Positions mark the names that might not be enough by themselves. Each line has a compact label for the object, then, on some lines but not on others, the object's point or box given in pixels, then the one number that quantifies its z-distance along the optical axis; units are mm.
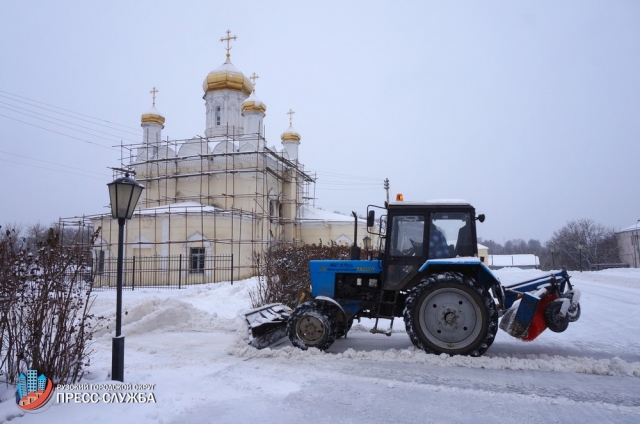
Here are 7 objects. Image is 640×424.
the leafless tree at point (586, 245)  57719
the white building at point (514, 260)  66312
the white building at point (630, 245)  50656
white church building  24469
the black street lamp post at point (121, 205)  5258
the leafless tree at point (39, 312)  4602
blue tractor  6523
